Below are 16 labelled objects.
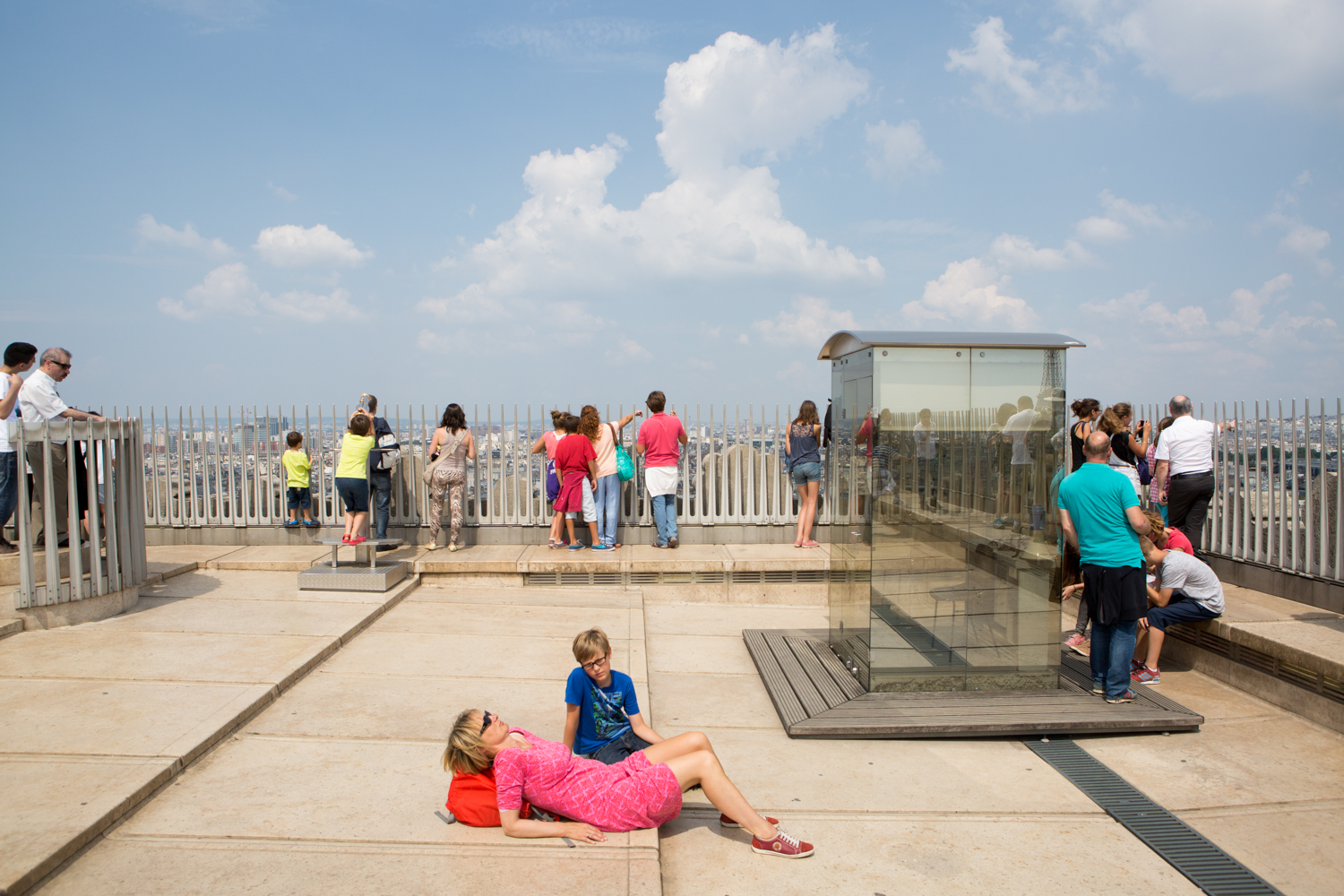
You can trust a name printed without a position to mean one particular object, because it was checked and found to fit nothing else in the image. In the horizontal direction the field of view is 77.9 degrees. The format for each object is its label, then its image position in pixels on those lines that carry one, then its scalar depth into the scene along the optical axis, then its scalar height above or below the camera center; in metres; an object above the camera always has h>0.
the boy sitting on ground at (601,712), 3.97 -1.35
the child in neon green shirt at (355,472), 9.23 -0.38
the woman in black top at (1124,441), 7.89 -0.13
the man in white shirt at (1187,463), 8.16 -0.36
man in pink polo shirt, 10.28 -0.32
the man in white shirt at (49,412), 6.36 +0.24
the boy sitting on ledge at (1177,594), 6.18 -1.25
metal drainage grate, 3.51 -1.91
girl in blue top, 10.41 -0.33
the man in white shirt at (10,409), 6.41 +0.27
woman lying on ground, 3.45 -1.50
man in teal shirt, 5.42 -0.88
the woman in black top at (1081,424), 8.03 +0.04
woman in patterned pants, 9.83 -0.37
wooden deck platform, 5.02 -1.78
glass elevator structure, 5.62 -0.54
